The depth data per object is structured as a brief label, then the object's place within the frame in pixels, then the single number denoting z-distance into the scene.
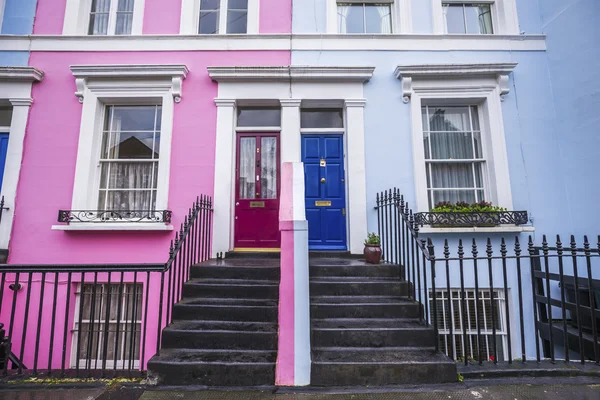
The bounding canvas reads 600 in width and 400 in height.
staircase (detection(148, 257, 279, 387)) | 3.35
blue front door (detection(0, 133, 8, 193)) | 6.20
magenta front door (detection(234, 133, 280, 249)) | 6.18
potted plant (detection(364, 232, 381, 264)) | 5.15
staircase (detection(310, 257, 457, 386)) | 3.34
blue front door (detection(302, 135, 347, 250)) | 6.11
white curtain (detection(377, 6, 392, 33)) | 6.89
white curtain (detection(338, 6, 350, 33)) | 6.85
